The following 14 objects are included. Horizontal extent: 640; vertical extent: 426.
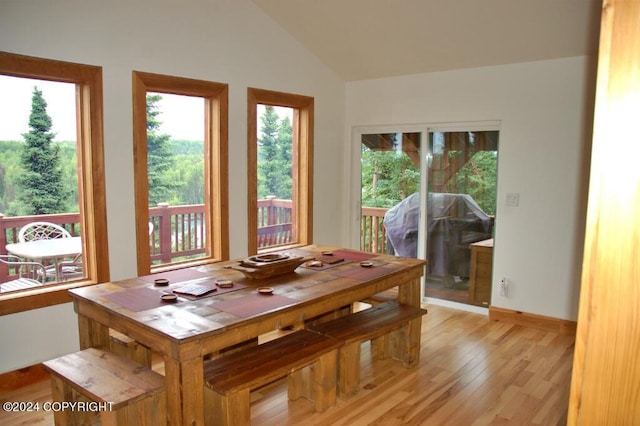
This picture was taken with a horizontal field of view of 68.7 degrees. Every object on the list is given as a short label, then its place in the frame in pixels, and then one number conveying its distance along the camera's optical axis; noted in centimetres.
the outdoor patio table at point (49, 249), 315
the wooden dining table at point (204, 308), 203
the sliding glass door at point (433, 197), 461
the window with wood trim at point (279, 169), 441
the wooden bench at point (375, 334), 291
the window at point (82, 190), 308
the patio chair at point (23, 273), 309
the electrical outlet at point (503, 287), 440
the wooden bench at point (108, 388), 197
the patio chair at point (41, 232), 317
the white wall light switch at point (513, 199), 428
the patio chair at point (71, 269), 337
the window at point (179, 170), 359
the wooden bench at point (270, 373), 221
